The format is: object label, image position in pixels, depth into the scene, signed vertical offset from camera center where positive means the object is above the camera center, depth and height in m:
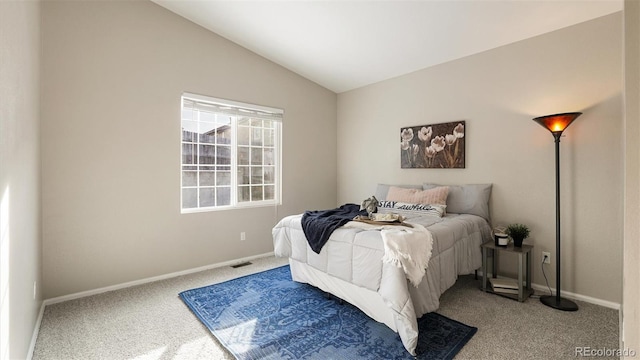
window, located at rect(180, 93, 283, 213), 3.60 +0.36
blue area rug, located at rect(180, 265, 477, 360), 1.95 -1.12
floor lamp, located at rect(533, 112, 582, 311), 2.54 +0.15
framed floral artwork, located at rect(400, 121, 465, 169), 3.55 +0.45
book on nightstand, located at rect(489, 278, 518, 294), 2.77 -1.01
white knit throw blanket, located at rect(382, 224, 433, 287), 2.00 -0.50
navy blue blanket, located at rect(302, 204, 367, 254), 2.55 -0.39
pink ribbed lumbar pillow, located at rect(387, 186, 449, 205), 3.38 -0.18
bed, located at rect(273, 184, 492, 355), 1.99 -0.66
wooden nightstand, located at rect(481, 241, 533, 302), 2.69 -0.88
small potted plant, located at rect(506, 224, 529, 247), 2.83 -0.51
